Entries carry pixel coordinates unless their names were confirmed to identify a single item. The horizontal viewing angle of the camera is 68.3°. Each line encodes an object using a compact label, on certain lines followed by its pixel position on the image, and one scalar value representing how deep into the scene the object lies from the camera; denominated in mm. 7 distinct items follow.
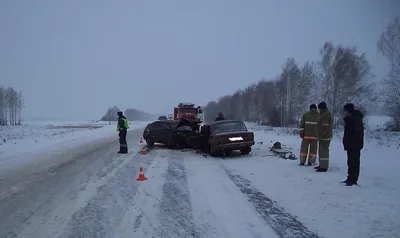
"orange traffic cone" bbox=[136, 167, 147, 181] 7934
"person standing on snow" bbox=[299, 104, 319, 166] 9266
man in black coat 6664
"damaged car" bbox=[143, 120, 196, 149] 15688
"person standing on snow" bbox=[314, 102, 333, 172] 8242
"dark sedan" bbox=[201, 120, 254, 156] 12164
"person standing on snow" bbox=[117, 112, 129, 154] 13735
